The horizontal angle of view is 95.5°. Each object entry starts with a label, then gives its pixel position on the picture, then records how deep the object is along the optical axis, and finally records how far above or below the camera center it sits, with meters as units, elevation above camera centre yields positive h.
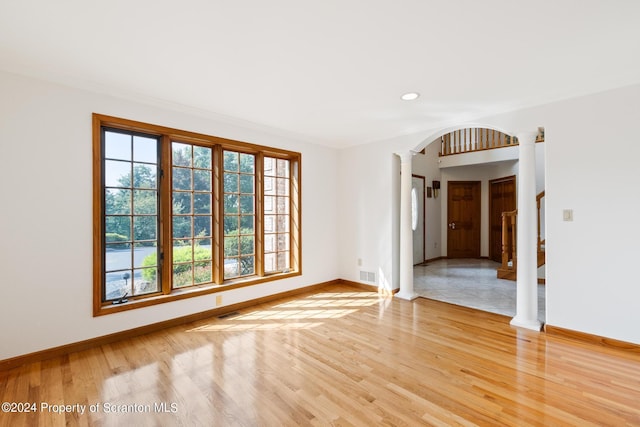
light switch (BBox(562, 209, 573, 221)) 3.11 -0.04
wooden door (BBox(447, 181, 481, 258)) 8.19 -0.19
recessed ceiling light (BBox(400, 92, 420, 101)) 3.09 +1.27
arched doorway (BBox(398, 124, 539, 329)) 3.42 +0.54
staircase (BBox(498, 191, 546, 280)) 5.22 -0.73
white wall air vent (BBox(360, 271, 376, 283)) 4.98 -1.10
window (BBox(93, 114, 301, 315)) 3.12 +0.00
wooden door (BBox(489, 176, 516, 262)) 7.34 +0.19
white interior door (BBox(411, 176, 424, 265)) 7.27 -0.14
